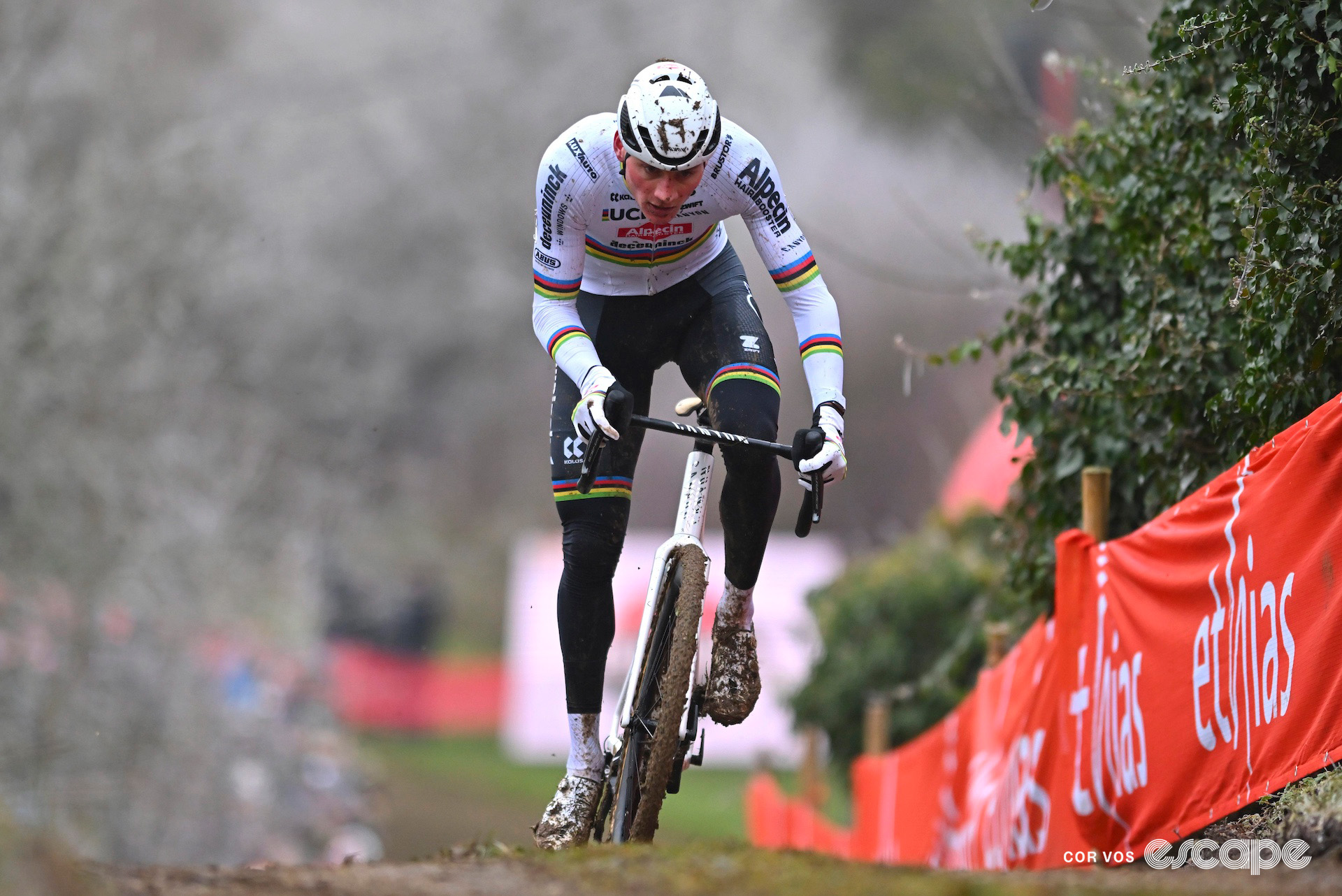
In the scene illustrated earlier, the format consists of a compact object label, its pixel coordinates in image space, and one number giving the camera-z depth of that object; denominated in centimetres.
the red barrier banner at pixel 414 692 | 8656
